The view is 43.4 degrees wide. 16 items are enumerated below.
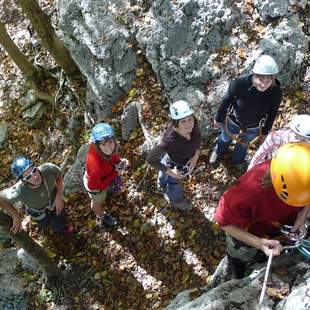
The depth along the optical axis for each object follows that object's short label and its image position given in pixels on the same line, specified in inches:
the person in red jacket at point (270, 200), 115.3
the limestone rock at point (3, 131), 360.5
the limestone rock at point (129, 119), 295.3
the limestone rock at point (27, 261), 276.2
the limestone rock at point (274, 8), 268.5
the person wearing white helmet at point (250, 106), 185.5
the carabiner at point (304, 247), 131.5
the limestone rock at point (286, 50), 259.4
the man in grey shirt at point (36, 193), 208.1
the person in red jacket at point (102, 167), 203.5
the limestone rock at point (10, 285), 266.8
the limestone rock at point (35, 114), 362.3
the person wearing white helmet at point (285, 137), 156.3
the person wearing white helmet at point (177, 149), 185.8
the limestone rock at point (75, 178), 293.4
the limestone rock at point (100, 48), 301.1
